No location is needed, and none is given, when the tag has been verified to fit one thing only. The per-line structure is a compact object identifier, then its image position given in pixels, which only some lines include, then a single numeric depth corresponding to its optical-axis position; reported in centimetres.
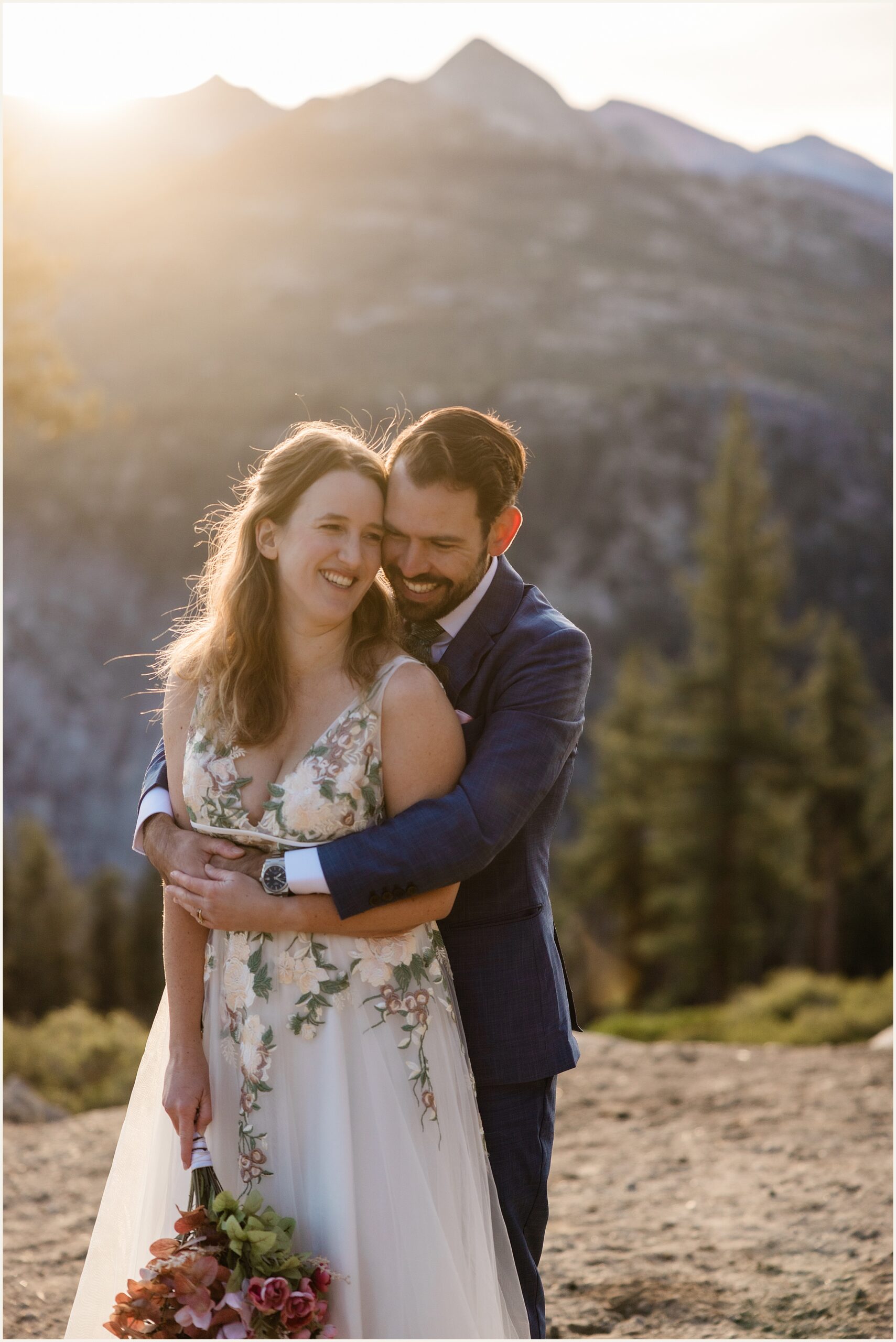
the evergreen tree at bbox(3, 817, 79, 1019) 2542
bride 242
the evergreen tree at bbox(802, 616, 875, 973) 2880
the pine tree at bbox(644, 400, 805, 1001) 2727
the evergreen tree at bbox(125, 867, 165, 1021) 2983
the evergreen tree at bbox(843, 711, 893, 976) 2825
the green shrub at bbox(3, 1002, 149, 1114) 826
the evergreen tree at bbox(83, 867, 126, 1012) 2992
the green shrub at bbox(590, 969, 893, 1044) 1103
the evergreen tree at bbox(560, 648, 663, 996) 3023
